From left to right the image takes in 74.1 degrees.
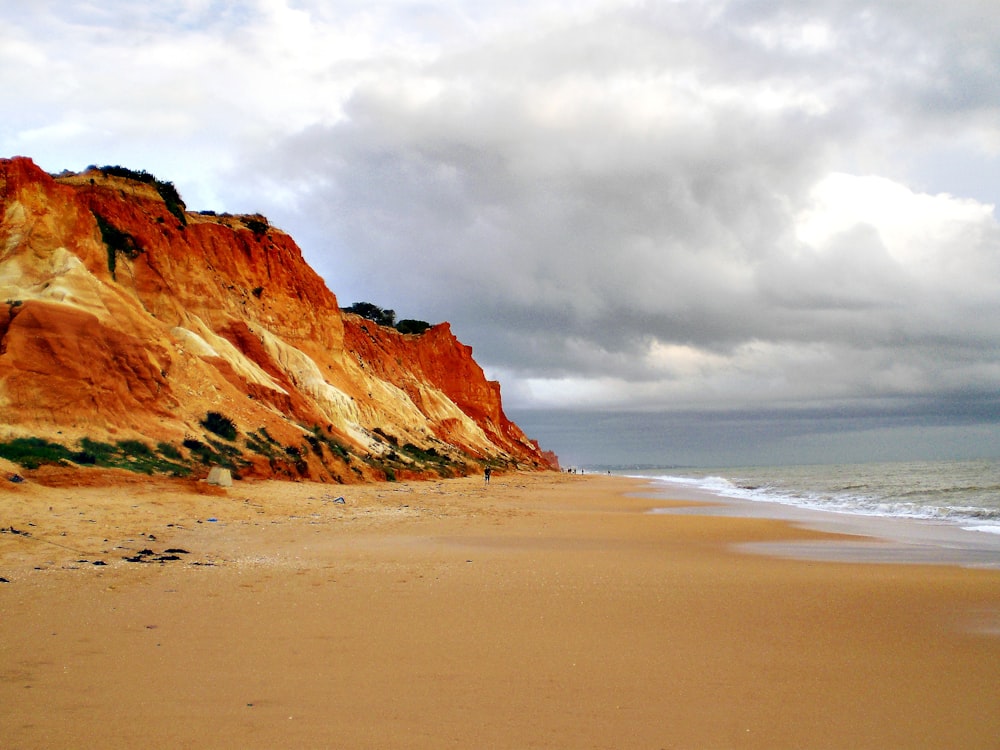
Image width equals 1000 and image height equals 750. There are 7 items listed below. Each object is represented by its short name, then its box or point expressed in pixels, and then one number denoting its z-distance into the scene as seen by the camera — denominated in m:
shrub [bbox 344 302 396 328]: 84.88
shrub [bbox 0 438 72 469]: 15.86
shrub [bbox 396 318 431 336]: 80.69
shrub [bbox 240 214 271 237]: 44.03
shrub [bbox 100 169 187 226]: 35.66
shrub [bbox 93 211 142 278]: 31.34
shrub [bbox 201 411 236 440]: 23.53
